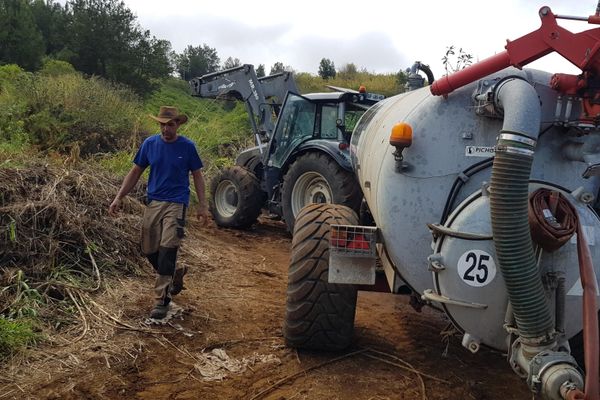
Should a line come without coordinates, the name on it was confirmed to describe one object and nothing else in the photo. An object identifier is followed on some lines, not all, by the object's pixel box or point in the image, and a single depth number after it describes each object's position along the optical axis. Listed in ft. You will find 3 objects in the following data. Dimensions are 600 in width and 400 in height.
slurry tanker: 8.64
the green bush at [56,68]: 50.80
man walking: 14.90
